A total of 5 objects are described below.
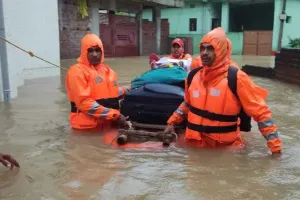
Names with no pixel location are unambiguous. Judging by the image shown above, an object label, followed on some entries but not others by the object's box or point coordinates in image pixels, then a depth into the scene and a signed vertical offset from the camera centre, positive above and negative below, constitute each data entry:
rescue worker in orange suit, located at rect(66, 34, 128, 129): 4.24 -0.67
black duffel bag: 4.16 -0.77
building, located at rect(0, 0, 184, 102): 6.69 -0.12
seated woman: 6.85 -0.35
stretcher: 3.89 -1.06
